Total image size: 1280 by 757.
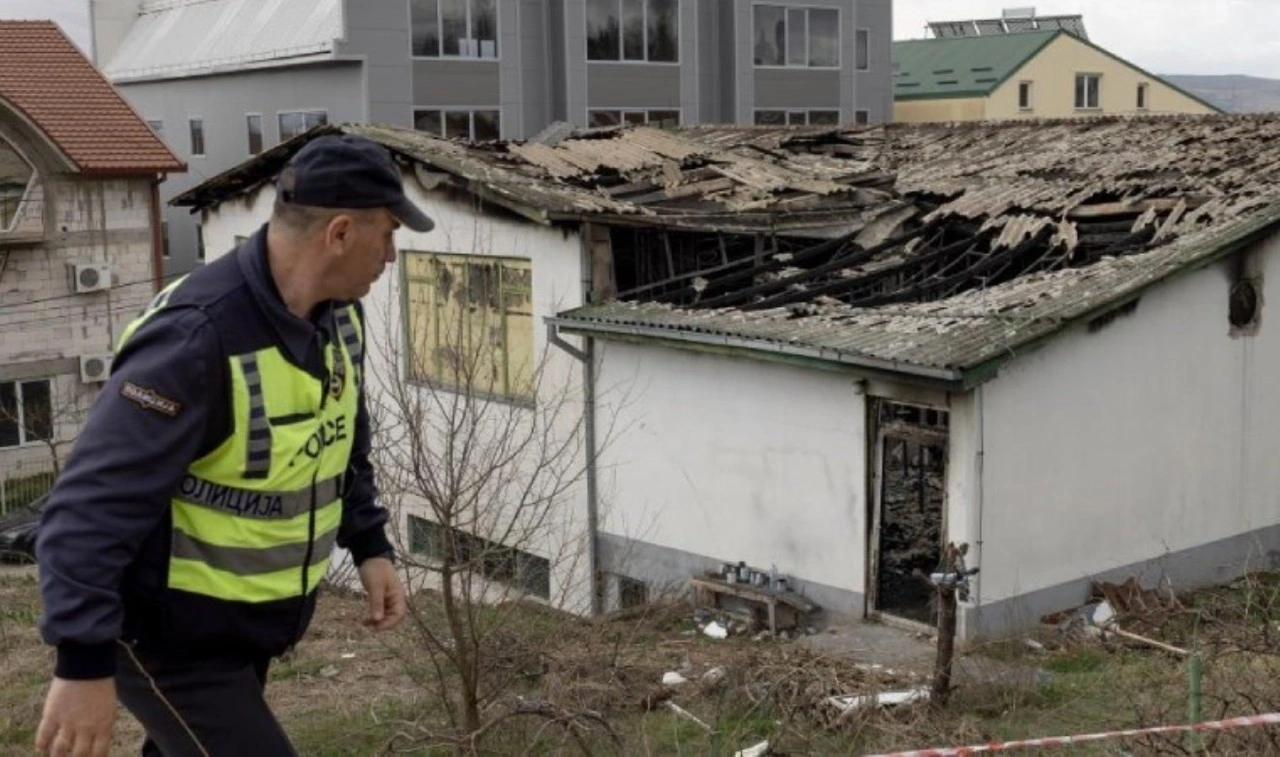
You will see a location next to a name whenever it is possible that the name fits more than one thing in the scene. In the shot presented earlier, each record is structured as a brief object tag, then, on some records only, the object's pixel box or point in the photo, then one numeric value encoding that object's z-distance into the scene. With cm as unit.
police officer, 264
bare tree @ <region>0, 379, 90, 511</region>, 2306
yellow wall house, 4234
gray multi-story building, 3050
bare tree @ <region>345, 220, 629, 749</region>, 984
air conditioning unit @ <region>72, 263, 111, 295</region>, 2325
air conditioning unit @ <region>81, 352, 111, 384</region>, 2372
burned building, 1099
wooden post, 711
